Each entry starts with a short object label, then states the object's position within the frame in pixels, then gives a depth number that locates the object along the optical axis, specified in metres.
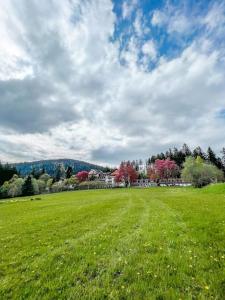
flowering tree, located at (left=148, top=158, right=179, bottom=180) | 116.00
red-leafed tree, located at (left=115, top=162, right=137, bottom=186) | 110.44
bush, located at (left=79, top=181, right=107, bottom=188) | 117.79
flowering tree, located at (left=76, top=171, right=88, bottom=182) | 128.50
